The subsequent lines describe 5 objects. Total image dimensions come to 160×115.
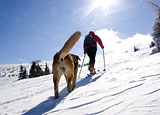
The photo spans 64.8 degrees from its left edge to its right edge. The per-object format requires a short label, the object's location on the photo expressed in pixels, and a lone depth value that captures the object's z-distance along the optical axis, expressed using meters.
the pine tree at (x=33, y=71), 44.00
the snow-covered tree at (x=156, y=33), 13.19
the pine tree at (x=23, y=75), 45.81
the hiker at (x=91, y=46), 8.37
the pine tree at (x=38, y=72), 44.31
